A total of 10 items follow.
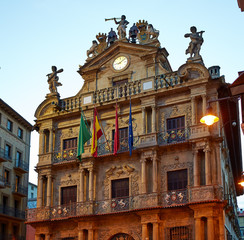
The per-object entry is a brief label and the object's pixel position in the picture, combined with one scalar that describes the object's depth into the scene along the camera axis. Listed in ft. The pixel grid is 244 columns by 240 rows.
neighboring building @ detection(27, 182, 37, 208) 226.17
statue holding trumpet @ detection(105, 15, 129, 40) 120.26
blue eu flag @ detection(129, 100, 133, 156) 100.01
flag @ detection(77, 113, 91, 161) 102.89
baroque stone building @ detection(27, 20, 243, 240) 97.50
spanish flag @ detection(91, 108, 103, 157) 103.61
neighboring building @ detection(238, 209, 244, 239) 287.48
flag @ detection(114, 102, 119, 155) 101.86
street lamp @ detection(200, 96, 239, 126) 47.32
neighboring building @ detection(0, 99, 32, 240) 143.84
